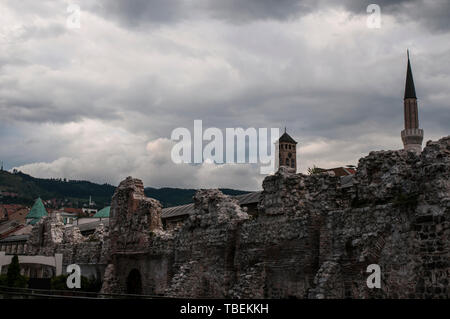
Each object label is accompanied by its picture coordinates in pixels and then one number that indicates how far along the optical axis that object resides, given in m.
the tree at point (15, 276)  29.03
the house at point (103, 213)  81.29
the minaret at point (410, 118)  71.56
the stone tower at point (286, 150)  117.00
